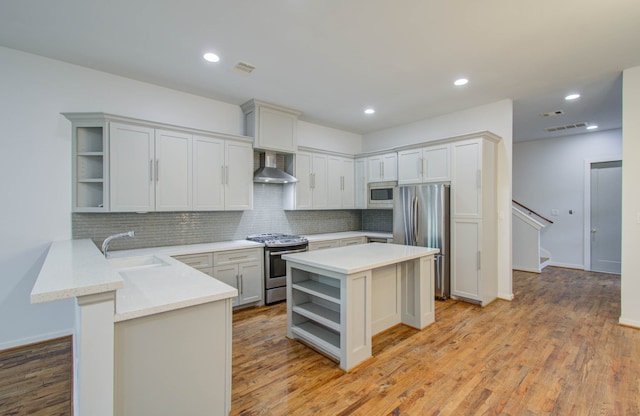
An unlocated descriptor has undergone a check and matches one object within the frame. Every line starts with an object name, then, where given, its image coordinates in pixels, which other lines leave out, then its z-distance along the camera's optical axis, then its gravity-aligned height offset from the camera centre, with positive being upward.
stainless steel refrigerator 4.21 -0.21
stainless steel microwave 5.17 +0.23
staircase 5.92 -0.74
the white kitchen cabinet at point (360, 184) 5.60 +0.46
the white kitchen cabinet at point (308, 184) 4.82 +0.40
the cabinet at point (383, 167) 5.07 +0.72
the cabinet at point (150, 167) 3.13 +0.49
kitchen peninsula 1.25 -0.64
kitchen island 2.46 -0.86
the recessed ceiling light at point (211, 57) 2.91 +1.52
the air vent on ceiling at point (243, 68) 3.11 +1.51
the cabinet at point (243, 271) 3.64 -0.82
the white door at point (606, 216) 5.67 -0.17
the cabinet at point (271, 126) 4.18 +1.22
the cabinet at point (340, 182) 5.34 +0.47
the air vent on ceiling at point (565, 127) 5.39 +1.52
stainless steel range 4.02 -0.78
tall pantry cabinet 3.97 -0.17
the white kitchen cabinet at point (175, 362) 1.38 -0.79
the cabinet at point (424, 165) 4.30 +0.67
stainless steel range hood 4.30 +0.53
